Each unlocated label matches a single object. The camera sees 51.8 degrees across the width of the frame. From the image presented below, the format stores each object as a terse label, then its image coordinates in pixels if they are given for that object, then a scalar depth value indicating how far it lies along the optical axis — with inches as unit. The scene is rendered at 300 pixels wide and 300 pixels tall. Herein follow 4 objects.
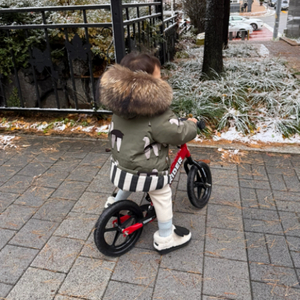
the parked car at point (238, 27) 698.2
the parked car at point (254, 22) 835.4
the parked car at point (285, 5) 1595.7
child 73.0
